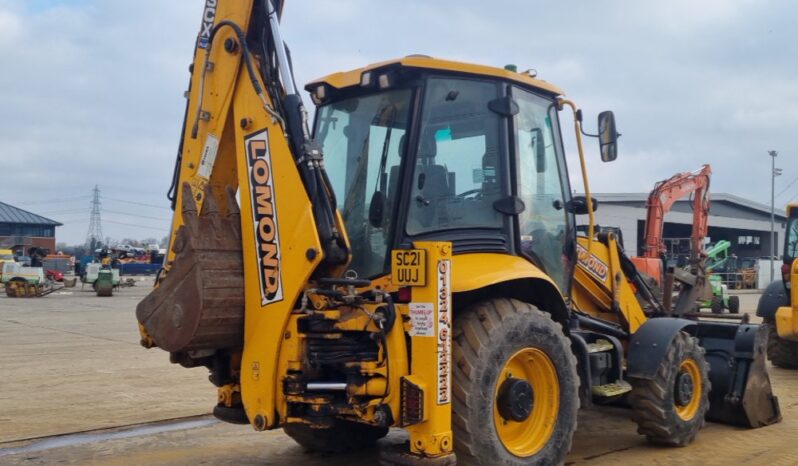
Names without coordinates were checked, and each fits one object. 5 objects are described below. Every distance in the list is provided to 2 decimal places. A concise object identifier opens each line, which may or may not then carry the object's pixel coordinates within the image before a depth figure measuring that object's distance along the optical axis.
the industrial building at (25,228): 61.07
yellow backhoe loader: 4.40
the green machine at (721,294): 22.34
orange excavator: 11.68
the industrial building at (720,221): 42.12
